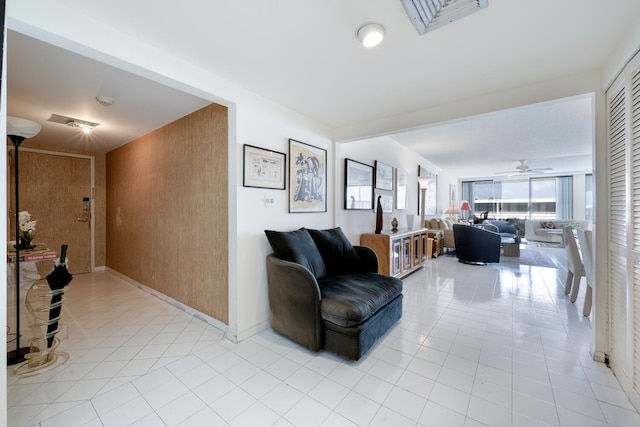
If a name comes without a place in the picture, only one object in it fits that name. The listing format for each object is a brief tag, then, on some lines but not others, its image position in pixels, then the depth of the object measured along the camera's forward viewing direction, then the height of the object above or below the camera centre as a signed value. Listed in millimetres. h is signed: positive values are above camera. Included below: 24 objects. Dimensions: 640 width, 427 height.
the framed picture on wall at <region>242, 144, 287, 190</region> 2330 +426
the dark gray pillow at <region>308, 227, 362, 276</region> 2743 -460
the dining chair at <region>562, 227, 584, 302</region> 3008 -607
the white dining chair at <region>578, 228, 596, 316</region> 2557 -497
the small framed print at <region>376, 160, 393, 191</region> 4453 +645
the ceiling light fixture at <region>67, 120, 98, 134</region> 3096 +1091
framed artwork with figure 2801 +400
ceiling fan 6715 +1209
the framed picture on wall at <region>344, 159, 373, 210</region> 3635 +404
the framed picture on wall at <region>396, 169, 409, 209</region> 5164 +483
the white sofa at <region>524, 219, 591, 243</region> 7734 -544
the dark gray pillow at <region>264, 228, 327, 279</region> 2305 -351
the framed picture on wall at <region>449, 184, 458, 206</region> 9437 +614
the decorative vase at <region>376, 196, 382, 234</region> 3953 -116
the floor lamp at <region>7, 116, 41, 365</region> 1857 +558
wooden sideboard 3656 -596
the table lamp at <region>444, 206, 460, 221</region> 7648 +18
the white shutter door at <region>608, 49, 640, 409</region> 1495 -101
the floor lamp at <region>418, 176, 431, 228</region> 5936 +520
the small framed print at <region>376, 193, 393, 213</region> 4602 +172
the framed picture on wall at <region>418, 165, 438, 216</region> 6457 +500
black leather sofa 1940 -709
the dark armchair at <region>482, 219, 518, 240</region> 7172 -448
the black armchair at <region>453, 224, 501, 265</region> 4992 -654
